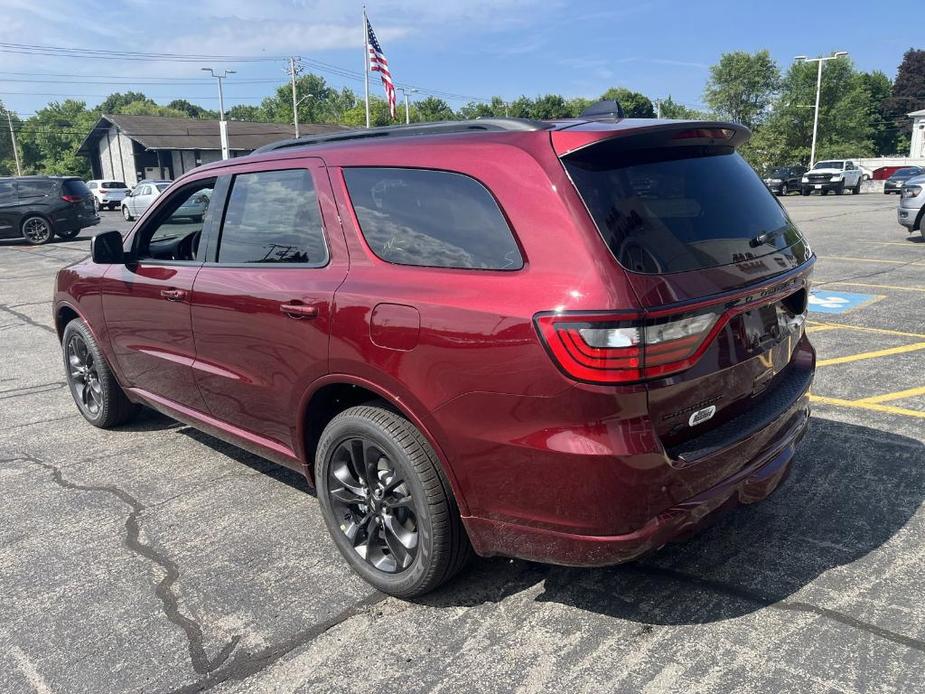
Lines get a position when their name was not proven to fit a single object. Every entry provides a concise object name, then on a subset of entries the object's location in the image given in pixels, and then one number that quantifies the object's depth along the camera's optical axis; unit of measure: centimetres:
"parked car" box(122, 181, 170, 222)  2934
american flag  2852
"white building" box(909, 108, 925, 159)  7094
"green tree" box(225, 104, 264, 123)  13338
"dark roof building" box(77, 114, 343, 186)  5362
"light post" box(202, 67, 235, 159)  2807
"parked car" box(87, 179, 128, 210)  3919
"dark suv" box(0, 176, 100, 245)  1995
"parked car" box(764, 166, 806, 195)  4125
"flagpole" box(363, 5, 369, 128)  3145
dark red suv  233
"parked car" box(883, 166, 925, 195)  3601
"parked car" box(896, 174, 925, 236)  1439
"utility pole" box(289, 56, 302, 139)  5844
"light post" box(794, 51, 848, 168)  4625
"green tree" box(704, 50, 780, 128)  7331
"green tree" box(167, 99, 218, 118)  13650
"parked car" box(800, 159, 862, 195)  3891
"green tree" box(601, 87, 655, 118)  8795
